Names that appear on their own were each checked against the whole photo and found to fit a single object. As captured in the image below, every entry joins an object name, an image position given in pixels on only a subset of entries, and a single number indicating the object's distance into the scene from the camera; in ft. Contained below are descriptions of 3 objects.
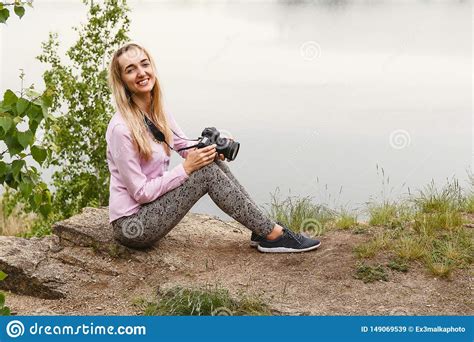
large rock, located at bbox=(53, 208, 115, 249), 19.02
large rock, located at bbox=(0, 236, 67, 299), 17.81
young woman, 17.21
